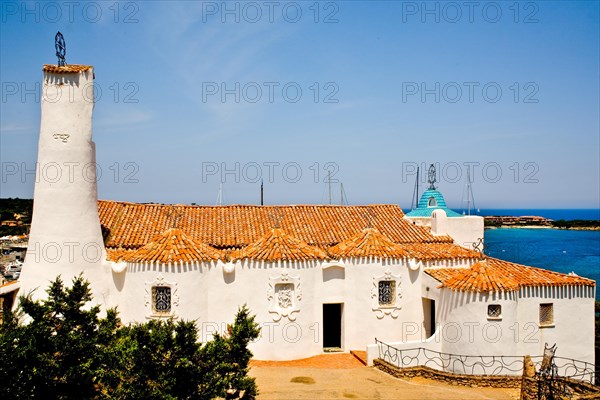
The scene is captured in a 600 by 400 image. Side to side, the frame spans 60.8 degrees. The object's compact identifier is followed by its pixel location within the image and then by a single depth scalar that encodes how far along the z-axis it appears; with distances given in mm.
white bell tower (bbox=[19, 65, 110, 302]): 20234
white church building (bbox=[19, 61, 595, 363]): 20516
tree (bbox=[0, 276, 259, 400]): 12430
